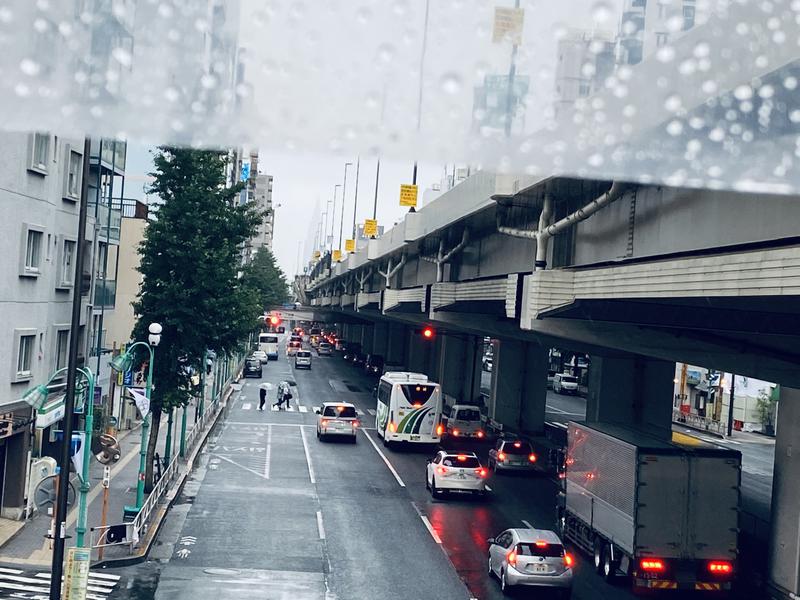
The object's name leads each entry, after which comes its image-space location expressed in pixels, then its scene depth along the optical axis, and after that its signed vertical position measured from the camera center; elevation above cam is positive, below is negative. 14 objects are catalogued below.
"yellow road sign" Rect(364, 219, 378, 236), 55.75 +5.57
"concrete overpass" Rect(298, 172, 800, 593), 10.55 +0.81
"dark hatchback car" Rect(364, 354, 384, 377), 88.38 -5.36
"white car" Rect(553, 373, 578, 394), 85.00 -5.61
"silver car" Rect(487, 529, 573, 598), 19.45 -5.39
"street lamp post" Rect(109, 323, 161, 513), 21.08 -1.79
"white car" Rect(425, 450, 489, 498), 30.12 -5.38
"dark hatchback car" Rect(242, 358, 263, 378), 79.31 -5.86
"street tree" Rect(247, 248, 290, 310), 129.75 +5.43
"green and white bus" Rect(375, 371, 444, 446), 41.53 -4.58
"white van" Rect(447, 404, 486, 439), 46.25 -5.47
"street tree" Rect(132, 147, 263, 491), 28.28 +1.07
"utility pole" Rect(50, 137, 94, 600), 15.16 -2.96
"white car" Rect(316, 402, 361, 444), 42.81 -5.47
